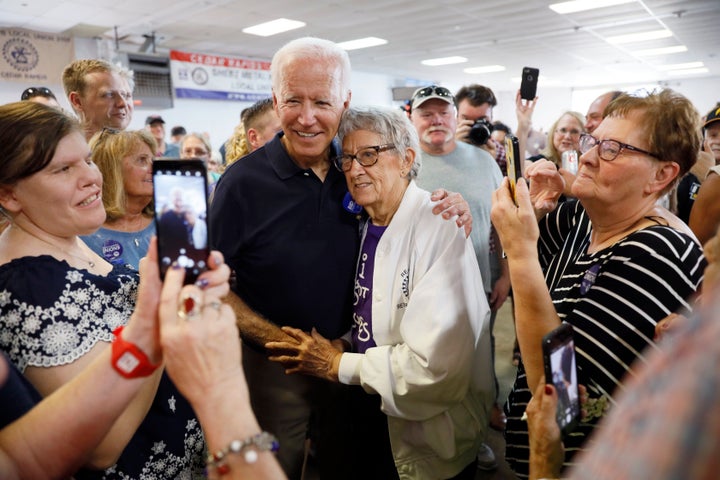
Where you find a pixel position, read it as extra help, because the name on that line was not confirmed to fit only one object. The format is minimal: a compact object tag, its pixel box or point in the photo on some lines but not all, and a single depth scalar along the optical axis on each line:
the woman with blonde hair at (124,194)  1.81
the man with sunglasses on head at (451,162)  2.40
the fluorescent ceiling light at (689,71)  12.93
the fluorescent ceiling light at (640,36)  8.02
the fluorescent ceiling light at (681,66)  11.84
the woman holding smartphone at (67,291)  0.85
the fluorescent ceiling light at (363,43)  8.33
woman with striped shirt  0.95
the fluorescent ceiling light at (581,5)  6.16
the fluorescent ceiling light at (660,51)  9.52
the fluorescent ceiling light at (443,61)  10.70
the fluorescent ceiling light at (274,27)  6.91
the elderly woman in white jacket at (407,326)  1.27
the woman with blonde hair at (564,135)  3.40
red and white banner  8.52
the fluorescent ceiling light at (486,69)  12.07
